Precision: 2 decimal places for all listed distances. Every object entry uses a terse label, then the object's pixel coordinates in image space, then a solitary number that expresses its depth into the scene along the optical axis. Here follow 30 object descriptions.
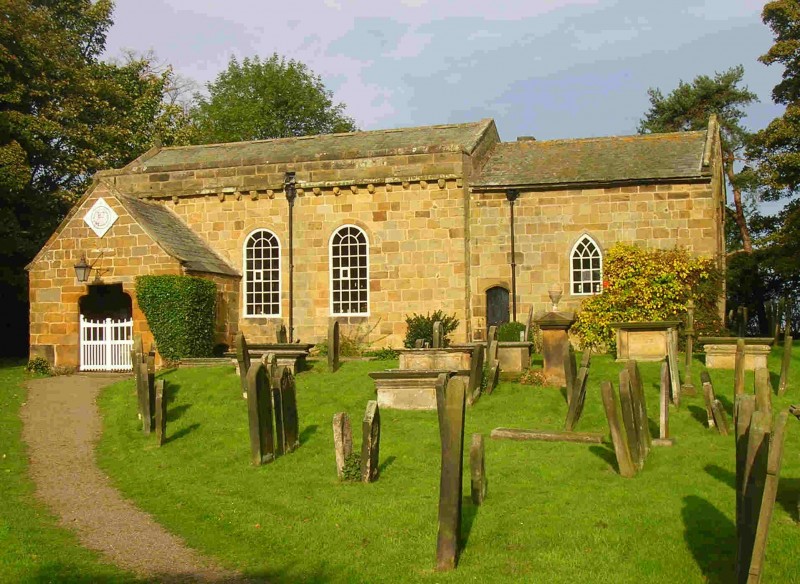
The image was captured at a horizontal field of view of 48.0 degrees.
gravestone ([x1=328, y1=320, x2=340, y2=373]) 21.53
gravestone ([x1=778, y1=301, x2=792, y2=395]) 17.20
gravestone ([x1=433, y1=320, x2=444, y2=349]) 21.45
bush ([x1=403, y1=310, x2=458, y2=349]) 25.70
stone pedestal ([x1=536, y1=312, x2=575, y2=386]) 18.94
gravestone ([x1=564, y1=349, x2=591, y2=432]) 14.85
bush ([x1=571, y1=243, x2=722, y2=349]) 24.59
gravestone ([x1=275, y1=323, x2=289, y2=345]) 23.75
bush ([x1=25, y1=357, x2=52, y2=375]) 24.98
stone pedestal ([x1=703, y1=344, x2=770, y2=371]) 19.81
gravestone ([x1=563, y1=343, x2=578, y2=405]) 16.54
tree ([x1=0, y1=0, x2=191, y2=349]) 29.81
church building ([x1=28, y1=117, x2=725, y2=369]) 25.67
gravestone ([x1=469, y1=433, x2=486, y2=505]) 10.66
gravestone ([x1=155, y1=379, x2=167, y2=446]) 15.55
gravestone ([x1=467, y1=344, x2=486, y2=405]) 17.33
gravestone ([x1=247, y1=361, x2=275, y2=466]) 13.61
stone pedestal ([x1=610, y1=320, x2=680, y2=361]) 20.89
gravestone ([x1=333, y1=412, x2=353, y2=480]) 12.28
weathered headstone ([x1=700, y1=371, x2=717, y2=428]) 14.34
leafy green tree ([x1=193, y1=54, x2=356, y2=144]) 54.78
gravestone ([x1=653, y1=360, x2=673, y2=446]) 13.45
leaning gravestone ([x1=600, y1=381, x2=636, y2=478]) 11.57
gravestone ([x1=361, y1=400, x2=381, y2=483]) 12.05
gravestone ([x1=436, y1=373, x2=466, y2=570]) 8.72
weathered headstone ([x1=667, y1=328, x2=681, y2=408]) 15.86
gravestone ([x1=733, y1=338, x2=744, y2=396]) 15.61
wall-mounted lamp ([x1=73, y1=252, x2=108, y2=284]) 24.72
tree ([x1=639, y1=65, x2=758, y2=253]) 45.97
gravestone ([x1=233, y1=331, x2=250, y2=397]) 18.85
